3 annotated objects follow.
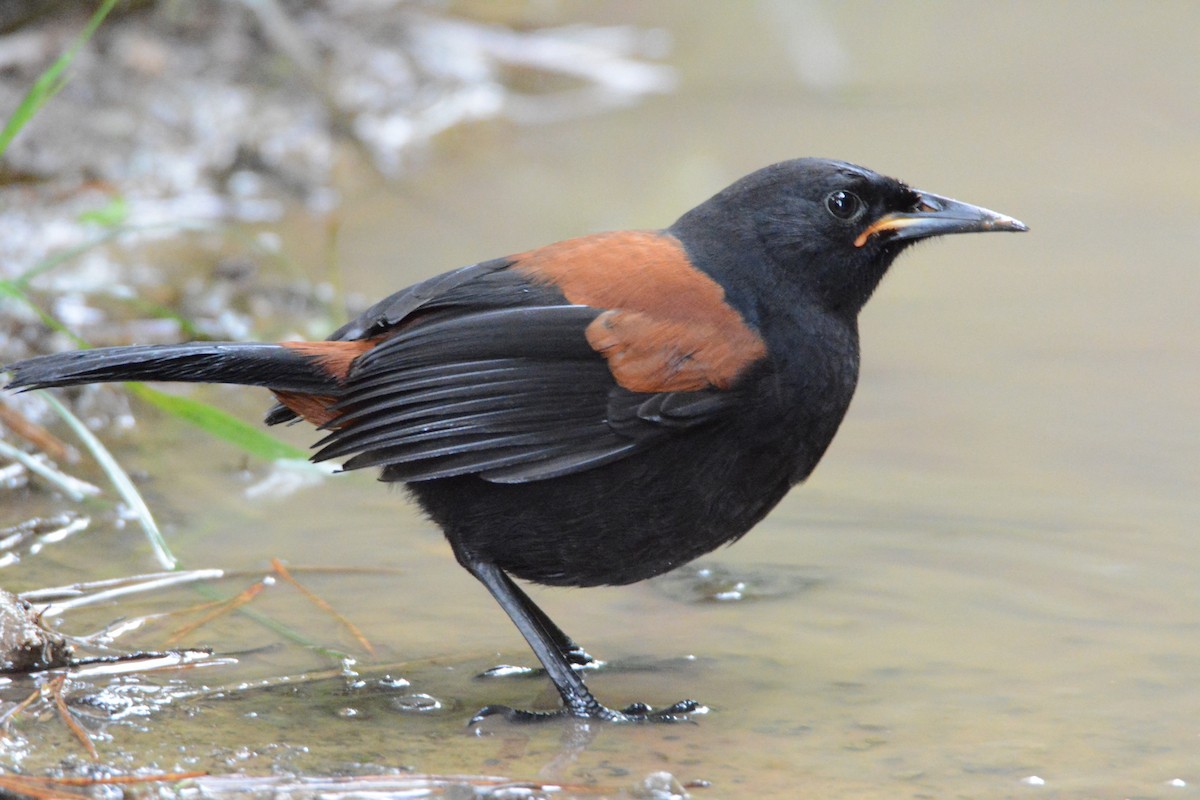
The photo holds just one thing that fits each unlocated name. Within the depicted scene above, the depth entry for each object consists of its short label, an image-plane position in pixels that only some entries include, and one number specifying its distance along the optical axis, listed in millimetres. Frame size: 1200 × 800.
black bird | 6430
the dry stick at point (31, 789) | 5031
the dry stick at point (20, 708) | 5630
